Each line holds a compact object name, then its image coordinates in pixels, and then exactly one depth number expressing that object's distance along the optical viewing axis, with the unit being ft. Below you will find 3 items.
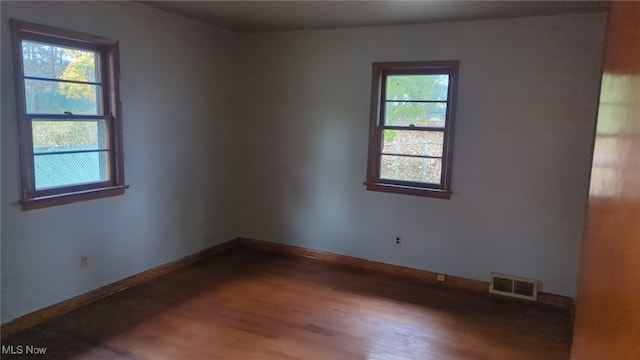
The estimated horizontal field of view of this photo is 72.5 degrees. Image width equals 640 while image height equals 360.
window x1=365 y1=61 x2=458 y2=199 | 13.11
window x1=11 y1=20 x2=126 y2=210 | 9.54
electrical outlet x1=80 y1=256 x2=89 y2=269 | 11.03
